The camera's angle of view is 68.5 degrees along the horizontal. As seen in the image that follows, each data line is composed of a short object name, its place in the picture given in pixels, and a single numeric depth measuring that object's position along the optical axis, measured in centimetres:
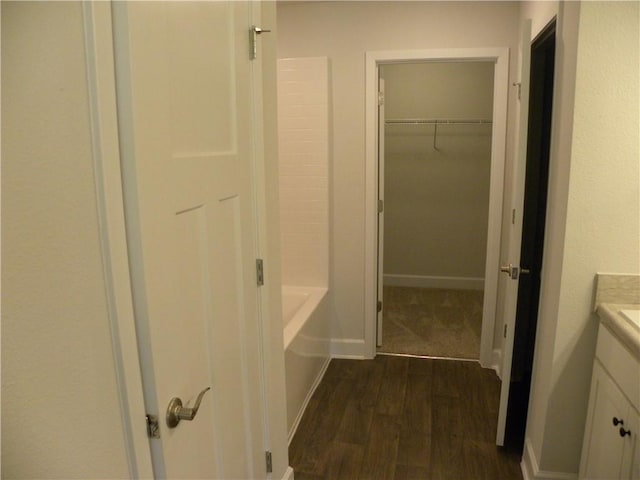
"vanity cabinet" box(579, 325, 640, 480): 141
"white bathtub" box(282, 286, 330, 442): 245
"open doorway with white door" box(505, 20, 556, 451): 258
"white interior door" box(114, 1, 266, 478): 87
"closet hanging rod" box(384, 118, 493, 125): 456
